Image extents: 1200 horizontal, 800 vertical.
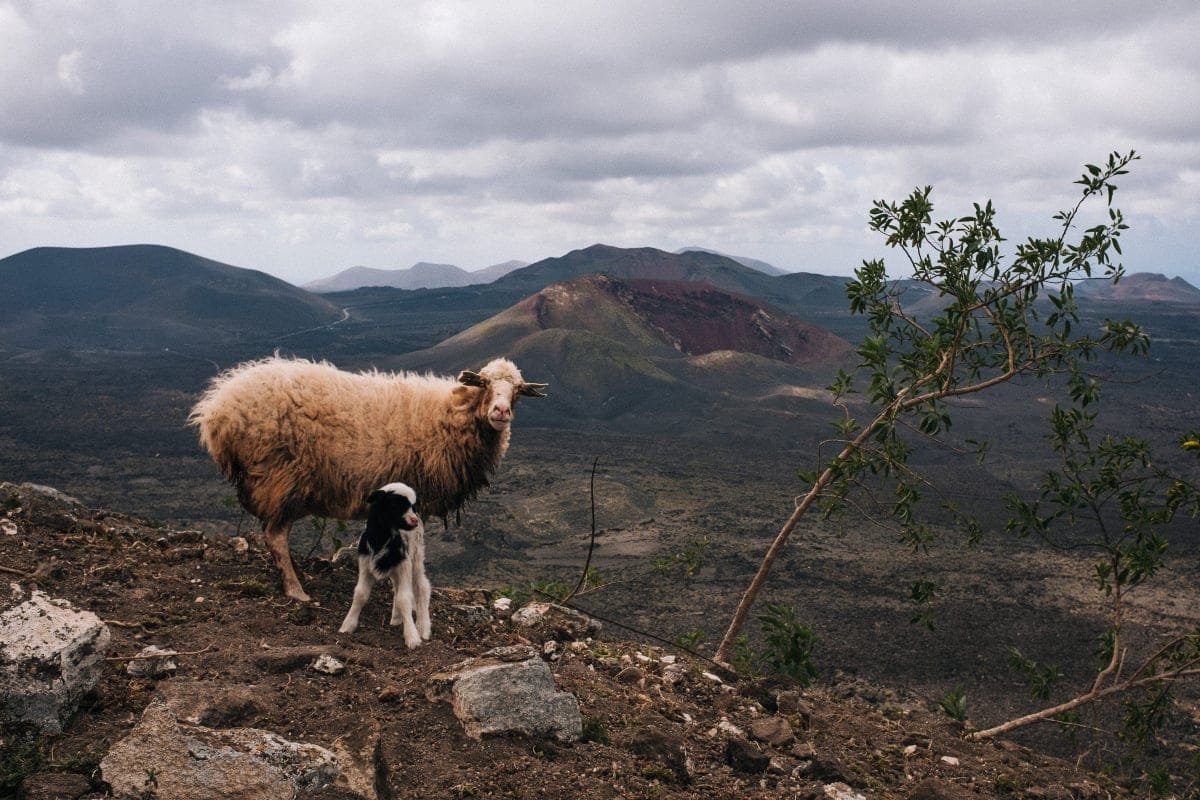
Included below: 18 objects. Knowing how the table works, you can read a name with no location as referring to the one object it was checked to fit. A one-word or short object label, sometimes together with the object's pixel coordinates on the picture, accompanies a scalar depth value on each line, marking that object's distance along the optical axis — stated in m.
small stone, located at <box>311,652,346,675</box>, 4.64
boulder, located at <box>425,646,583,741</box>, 4.24
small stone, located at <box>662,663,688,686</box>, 5.70
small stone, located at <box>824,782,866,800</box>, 4.48
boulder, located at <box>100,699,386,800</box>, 3.32
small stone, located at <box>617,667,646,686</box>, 5.59
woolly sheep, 6.57
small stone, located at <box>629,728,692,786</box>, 4.34
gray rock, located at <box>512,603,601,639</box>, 6.65
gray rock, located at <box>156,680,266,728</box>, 3.79
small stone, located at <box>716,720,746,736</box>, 5.00
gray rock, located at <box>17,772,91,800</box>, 3.24
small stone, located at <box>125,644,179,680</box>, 4.38
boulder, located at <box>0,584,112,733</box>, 3.67
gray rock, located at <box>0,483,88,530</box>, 6.39
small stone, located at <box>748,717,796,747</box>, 5.02
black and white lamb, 5.57
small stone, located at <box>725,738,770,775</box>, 4.59
